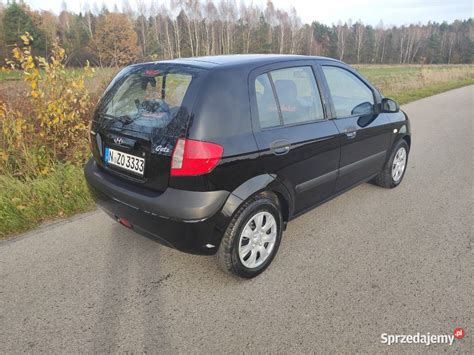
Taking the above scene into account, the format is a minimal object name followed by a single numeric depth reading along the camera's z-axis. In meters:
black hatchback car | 2.26
